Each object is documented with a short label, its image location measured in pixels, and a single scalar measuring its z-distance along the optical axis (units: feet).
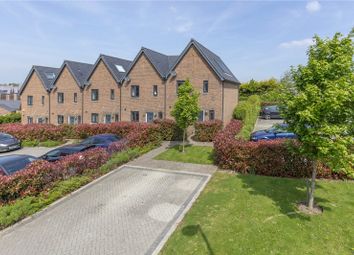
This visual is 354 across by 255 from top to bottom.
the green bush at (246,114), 60.59
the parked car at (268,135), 54.95
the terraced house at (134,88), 81.56
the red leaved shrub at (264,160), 38.60
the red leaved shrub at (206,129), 68.13
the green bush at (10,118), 140.89
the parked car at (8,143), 69.05
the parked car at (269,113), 107.14
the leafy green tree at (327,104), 24.04
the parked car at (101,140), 53.31
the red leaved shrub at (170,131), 70.49
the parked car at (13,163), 33.88
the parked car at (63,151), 46.19
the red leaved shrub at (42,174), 29.66
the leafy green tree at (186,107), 54.03
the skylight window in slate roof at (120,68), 101.38
